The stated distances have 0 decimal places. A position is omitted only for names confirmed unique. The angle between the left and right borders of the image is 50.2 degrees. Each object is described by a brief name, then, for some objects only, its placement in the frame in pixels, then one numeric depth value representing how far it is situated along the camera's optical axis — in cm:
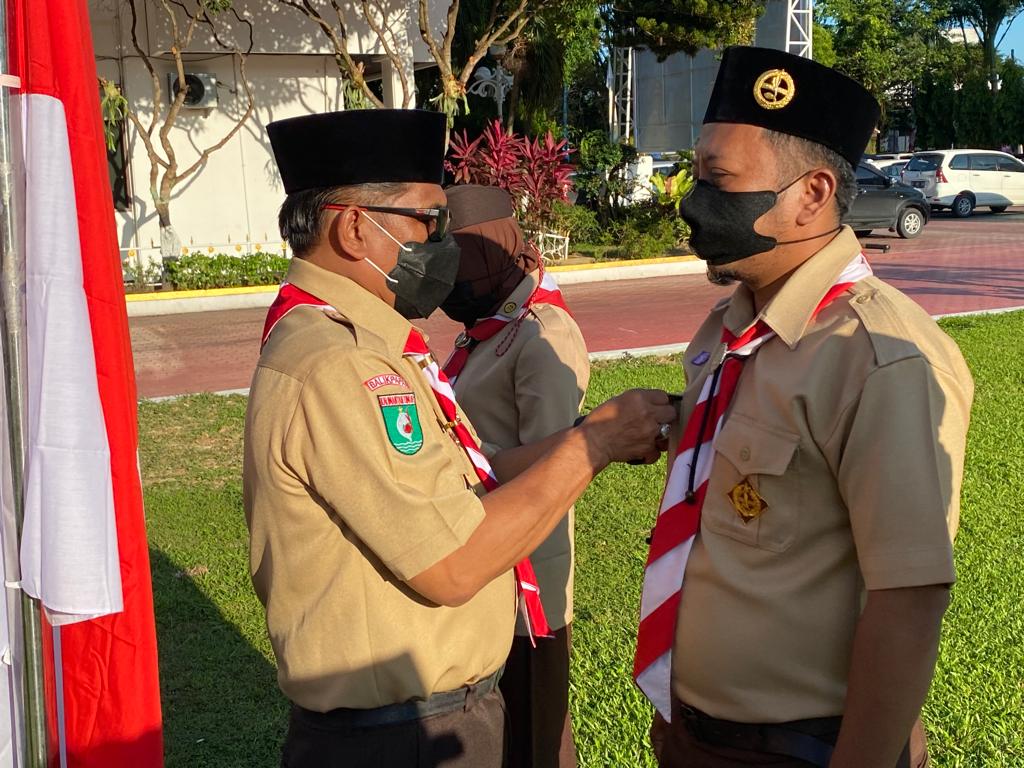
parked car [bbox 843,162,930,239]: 2239
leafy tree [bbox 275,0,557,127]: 1659
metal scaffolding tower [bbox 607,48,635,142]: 2755
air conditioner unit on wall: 1658
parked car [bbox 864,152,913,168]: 3318
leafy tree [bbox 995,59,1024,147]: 4412
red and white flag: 217
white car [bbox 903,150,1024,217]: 2848
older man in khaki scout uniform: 213
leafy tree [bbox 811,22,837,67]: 3878
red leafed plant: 1773
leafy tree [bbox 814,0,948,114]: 4366
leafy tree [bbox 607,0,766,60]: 2136
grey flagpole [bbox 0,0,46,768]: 217
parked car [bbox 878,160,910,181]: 2885
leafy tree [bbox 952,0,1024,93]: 4817
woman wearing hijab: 328
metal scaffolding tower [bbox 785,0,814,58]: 2375
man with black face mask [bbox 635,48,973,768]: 182
